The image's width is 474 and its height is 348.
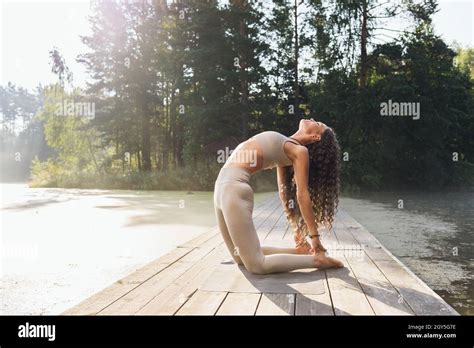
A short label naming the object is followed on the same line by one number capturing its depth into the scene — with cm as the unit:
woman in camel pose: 233
